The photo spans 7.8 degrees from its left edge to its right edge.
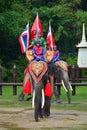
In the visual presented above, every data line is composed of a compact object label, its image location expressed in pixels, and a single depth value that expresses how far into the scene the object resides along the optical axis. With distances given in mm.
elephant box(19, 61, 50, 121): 12889
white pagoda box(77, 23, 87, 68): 36173
